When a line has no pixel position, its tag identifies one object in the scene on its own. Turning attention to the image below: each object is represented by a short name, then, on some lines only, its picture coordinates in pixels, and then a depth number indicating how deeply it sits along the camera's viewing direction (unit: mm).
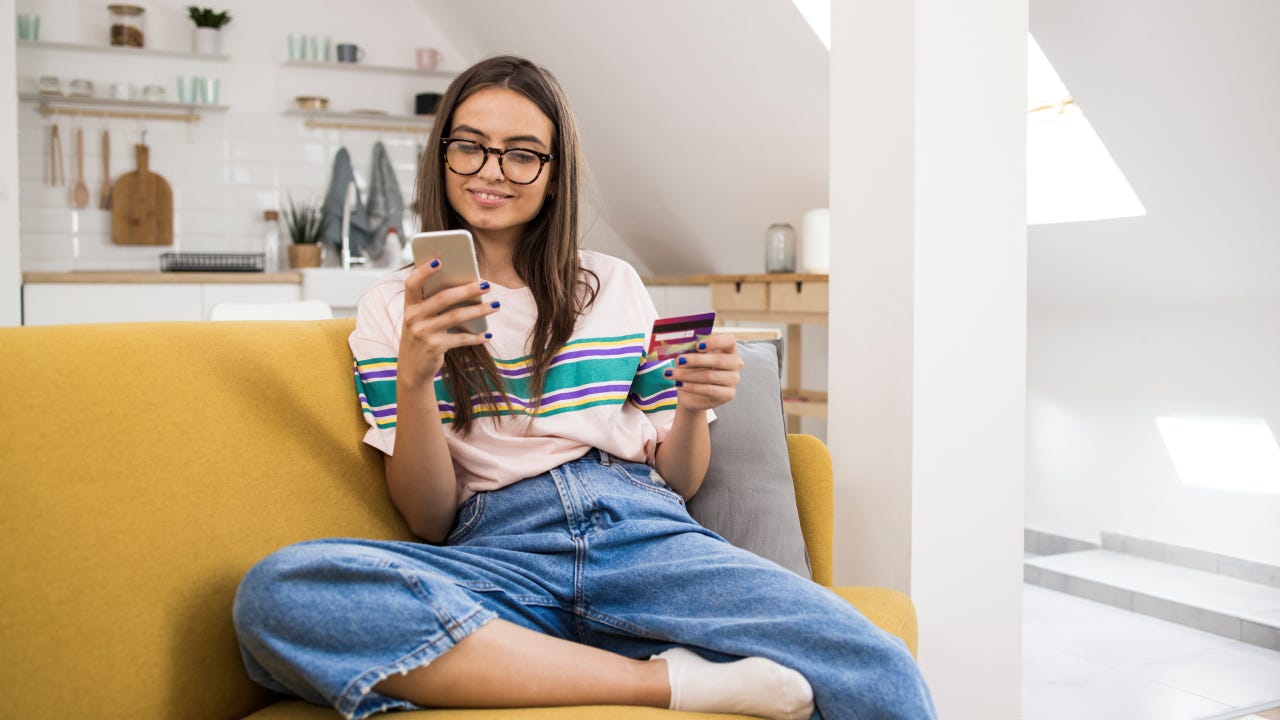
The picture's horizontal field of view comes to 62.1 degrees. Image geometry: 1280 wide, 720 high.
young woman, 1110
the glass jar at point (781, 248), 3990
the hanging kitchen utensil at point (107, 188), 4668
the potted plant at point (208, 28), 4699
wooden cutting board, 4676
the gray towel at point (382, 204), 5074
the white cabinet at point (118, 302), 3922
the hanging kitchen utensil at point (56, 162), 4586
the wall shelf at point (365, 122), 5031
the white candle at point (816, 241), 3674
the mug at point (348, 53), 4980
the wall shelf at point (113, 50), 4535
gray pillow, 1660
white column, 1763
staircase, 2828
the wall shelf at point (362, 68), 4996
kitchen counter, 3914
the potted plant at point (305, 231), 4754
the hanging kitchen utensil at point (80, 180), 4617
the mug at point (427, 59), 5164
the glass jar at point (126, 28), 4617
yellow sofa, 1093
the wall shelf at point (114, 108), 4551
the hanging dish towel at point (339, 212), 5008
